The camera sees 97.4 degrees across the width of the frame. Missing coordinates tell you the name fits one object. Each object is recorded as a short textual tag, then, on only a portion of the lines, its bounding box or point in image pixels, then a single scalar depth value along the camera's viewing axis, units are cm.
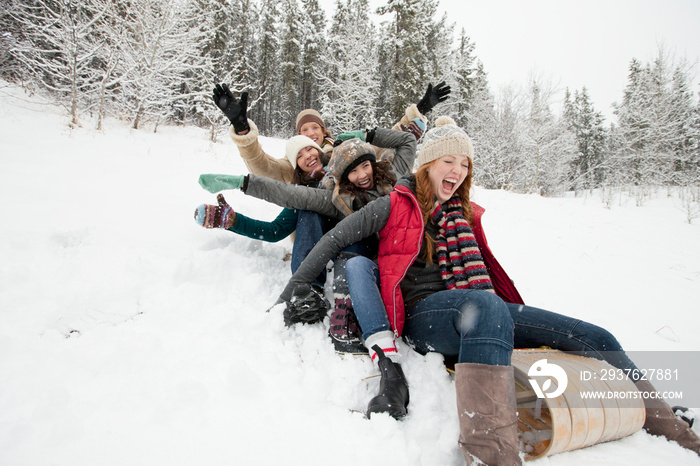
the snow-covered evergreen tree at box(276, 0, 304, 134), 1956
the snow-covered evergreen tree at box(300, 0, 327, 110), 2011
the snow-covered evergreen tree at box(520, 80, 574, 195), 1572
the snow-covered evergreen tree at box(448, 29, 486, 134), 1867
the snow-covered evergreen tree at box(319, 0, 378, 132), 1648
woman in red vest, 122
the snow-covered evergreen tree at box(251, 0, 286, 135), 2041
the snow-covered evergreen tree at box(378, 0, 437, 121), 1294
